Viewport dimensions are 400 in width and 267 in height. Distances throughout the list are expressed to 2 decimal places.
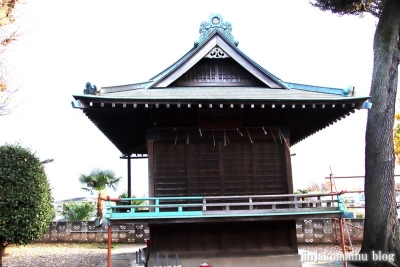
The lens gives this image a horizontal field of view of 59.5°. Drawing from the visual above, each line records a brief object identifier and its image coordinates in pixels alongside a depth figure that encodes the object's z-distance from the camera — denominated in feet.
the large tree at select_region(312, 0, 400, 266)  39.37
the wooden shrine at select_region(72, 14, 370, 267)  31.09
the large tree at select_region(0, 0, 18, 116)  50.57
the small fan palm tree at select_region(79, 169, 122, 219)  70.18
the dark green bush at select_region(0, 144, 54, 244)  35.40
